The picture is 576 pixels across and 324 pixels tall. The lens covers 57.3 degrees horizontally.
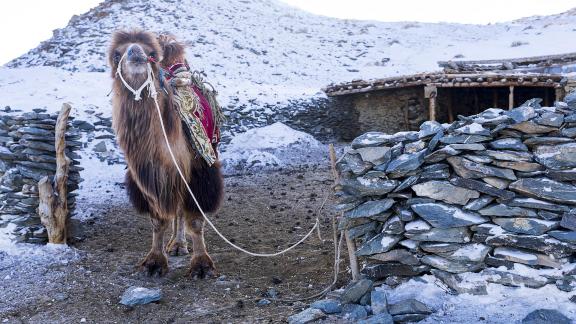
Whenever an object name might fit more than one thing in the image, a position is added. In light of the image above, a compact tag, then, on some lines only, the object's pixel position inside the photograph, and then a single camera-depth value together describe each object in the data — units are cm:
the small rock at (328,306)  402
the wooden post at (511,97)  1188
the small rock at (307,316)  389
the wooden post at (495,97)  1464
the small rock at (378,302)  380
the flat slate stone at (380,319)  364
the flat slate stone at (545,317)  338
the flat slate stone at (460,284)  375
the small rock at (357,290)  405
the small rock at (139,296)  447
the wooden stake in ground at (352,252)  439
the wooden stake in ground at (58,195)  586
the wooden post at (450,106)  1532
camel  479
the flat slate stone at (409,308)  369
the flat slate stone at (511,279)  364
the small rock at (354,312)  387
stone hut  1392
